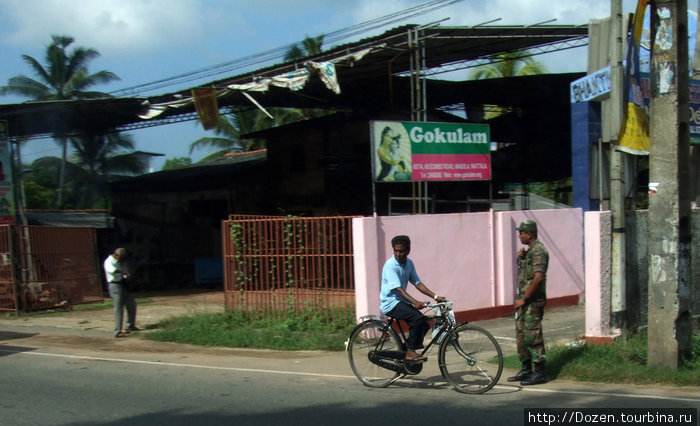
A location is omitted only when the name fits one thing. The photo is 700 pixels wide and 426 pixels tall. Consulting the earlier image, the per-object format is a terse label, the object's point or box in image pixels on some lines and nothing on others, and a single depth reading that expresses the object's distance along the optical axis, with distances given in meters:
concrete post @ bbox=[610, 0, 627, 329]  8.69
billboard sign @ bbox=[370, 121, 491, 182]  12.62
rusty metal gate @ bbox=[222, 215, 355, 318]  10.93
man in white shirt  12.08
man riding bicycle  7.20
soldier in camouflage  7.25
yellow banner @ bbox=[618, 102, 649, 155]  8.36
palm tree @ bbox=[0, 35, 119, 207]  31.06
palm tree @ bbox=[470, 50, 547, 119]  26.81
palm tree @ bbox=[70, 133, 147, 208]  30.89
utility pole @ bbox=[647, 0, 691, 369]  7.50
